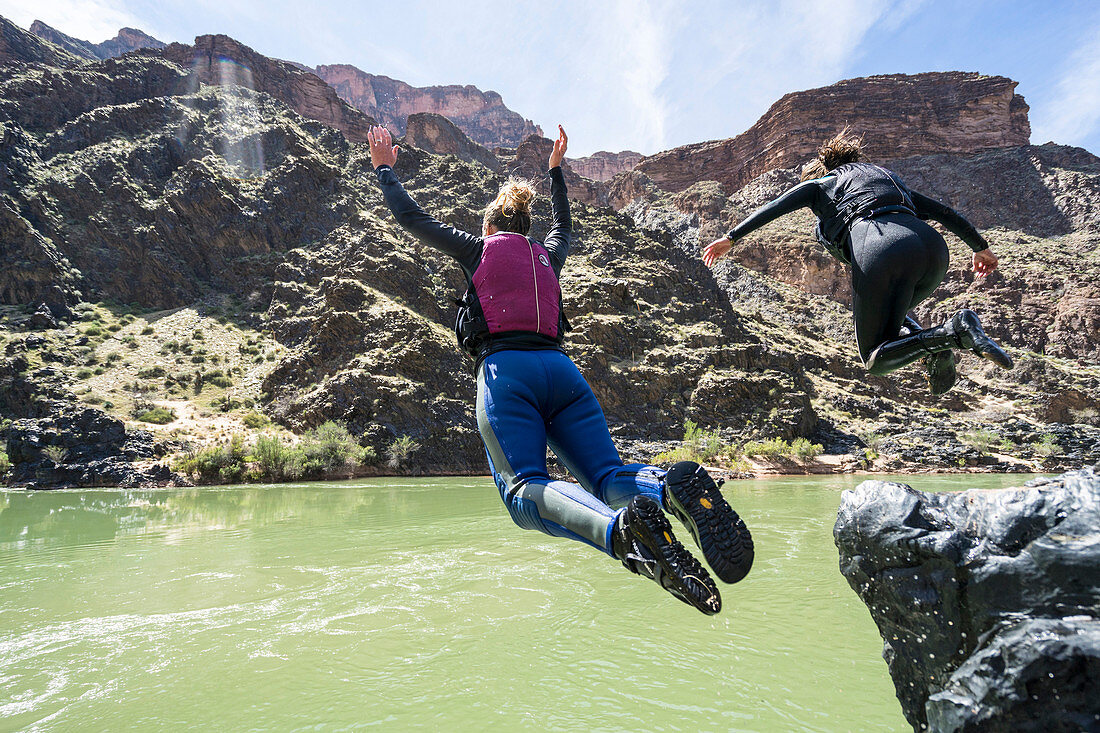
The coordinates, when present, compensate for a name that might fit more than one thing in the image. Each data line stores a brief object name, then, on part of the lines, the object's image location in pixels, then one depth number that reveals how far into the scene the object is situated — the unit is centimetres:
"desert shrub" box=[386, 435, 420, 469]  2741
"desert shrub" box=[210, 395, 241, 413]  3095
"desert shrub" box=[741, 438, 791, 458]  2902
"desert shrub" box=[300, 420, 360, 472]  2464
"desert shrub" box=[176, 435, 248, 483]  2178
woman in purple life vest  151
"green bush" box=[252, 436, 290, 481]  2306
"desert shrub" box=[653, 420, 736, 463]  2839
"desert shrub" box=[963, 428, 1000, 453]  2849
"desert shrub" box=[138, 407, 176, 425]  2755
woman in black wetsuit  220
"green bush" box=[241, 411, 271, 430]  2895
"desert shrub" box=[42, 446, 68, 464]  2081
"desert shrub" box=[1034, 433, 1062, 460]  2858
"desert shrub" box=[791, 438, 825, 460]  2888
